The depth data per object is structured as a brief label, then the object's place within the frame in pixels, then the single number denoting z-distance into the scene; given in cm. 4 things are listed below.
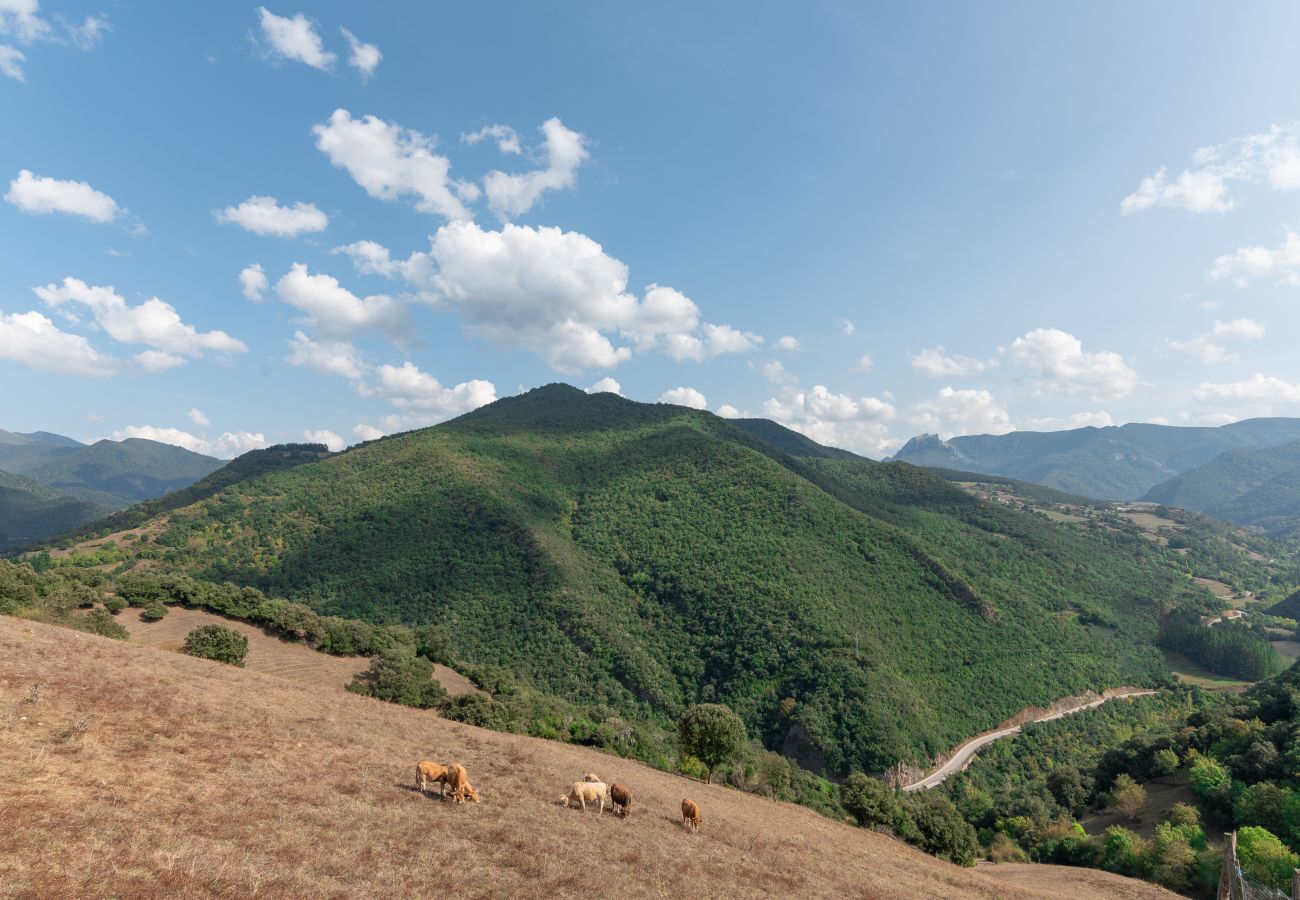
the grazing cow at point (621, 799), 2394
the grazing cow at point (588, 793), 2389
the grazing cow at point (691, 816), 2494
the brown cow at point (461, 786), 2160
